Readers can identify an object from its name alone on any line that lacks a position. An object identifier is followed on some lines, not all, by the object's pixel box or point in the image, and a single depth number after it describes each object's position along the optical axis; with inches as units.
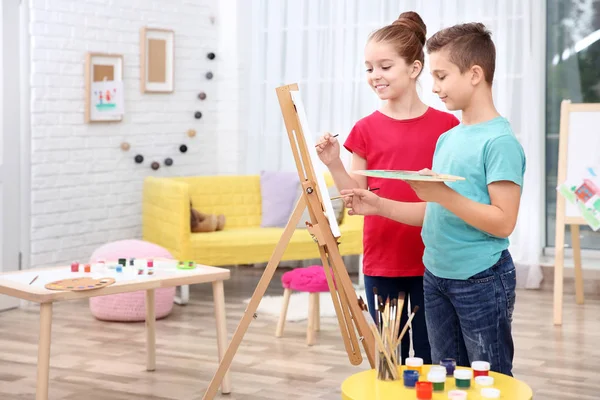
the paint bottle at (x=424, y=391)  147.3
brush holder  152.8
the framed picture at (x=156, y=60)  307.0
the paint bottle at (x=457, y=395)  146.3
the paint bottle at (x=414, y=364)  155.2
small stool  244.4
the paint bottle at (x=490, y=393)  147.0
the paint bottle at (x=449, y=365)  153.1
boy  152.1
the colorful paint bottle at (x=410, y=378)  150.6
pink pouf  262.0
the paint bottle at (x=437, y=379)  149.5
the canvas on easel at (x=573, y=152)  268.0
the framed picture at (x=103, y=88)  290.3
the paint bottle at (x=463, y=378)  149.9
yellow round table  147.9
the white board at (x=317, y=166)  168.6
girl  166.5
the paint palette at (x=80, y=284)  192.5
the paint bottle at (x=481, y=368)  151.0
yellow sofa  285.3
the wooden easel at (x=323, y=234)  169.6
